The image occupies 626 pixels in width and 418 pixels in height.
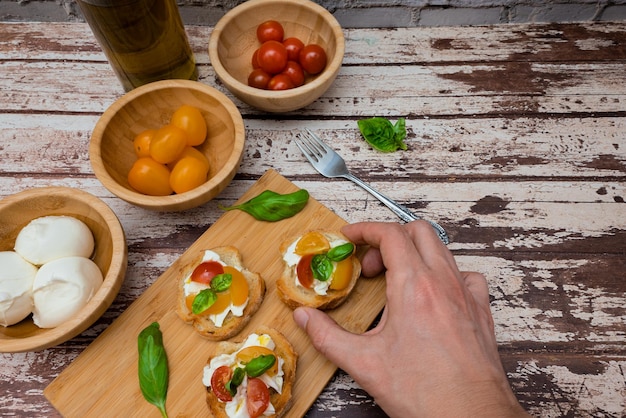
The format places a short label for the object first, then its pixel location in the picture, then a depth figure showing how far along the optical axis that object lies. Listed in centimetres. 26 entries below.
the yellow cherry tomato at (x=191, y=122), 52
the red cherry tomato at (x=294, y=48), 58
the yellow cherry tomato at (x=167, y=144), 50
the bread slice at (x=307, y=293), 46
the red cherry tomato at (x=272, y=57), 57
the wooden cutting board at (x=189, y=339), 45
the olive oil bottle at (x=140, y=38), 48
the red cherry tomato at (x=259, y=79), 56
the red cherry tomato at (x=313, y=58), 57
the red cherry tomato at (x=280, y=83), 56
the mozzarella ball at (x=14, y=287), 43
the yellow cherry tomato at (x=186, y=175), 49
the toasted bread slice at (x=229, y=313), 46
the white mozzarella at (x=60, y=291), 43
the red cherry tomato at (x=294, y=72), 57
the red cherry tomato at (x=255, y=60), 58
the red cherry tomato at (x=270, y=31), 59
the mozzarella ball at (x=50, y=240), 45
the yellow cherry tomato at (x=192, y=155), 52
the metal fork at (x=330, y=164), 53
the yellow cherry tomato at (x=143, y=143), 51
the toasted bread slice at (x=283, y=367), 43
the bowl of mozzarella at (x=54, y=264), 43
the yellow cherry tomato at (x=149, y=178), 50
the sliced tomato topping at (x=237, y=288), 46
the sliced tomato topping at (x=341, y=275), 46
